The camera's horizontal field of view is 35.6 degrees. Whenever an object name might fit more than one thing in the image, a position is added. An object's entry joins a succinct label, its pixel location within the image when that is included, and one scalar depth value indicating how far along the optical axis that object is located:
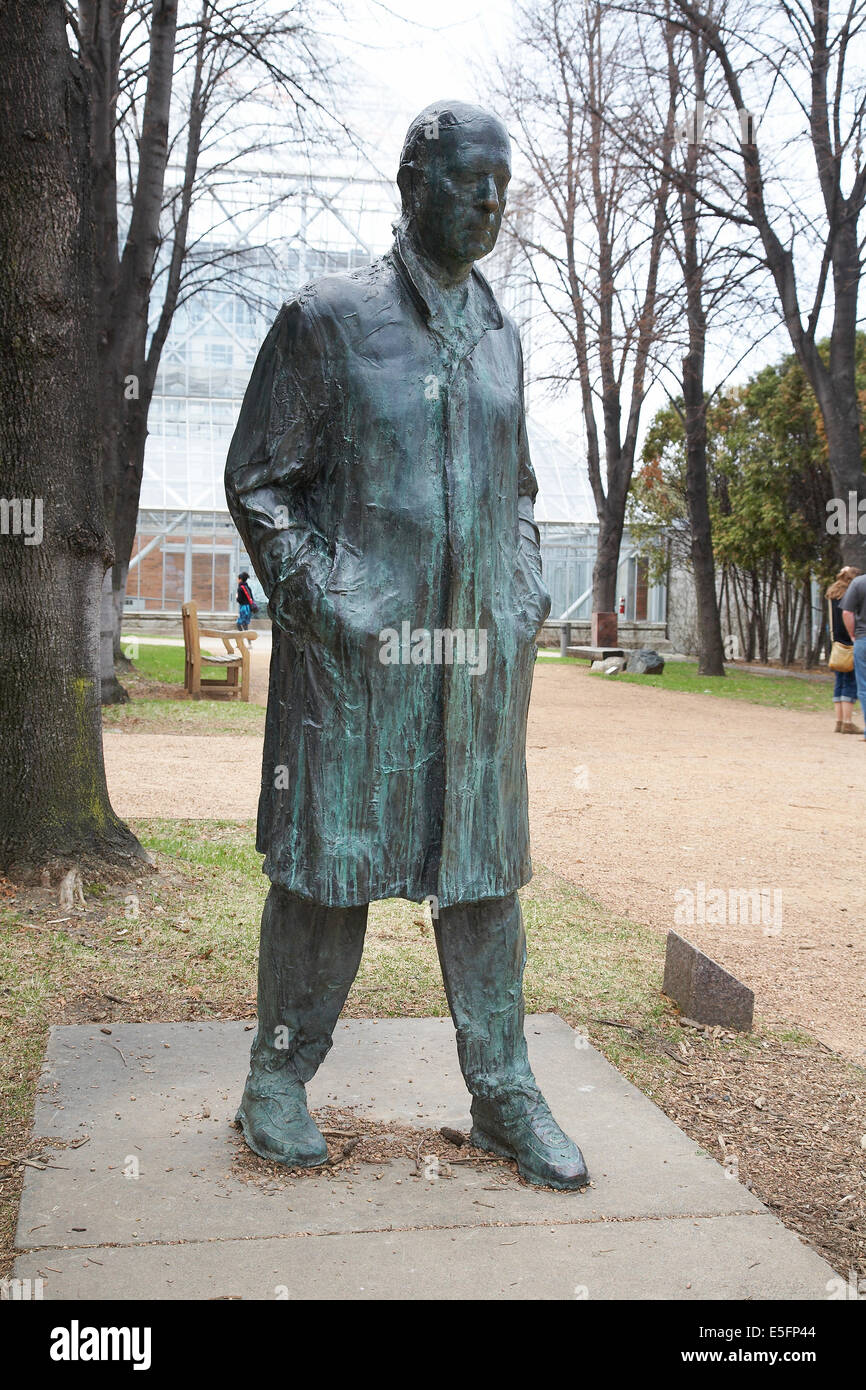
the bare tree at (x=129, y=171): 10.86
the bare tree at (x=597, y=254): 21.69
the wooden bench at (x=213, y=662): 15.47
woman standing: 13.67
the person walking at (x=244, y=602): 24.88
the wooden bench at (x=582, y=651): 24.19
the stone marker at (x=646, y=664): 22.83
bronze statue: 2.89
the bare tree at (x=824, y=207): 16.25
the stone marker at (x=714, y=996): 4.61
